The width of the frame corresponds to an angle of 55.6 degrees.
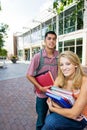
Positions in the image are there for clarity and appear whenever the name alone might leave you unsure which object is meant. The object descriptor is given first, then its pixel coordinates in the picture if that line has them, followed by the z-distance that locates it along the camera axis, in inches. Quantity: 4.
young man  47.8
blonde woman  29.5
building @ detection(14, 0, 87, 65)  342.4
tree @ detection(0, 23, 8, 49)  316.3
